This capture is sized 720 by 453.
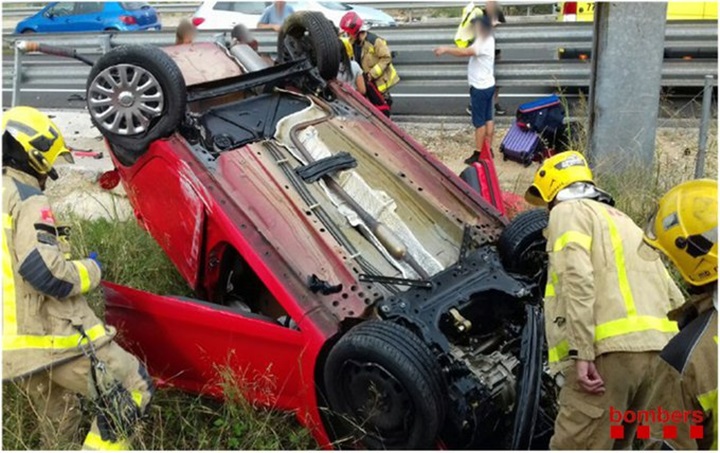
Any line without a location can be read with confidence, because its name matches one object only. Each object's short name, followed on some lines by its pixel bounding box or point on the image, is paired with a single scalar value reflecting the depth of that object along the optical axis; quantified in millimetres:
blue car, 15492
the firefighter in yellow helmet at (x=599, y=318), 3055
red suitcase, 4730
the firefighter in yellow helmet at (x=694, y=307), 2279
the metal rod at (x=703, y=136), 5520
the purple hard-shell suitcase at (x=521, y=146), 7477
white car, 12273
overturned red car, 3256
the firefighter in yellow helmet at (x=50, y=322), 3371
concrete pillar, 6191
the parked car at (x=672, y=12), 10194
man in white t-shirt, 7402
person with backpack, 7914
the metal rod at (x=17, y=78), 7464
